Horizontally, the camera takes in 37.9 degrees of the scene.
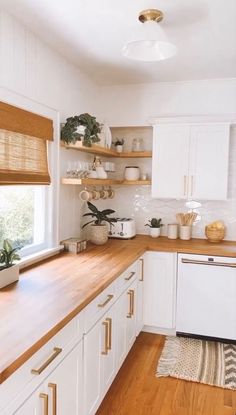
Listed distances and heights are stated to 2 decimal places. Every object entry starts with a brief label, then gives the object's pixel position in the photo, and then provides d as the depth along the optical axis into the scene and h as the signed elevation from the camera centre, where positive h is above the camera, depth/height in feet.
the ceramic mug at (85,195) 9.76 -0.19
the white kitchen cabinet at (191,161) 10.62 +0.91
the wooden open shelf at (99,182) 8.92 +0.21
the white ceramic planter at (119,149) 11.99 +1.38
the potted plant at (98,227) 10.31 -1.18
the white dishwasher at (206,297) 9.87 -3.12
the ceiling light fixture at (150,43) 5.97 +2.64
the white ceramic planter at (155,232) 11.76 -1.46
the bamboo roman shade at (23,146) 6.63 +0.88
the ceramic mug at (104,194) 11.05 -0.18
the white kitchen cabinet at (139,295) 9.90 -3.10
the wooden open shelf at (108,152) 9.03 +1.14
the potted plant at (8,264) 6.30 -1.47
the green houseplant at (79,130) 8.73 +1.49
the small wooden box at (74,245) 9.19 -1.54
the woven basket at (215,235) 11.07 -1.44
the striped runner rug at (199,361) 8.45 -4.56
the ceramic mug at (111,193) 11.83 -0.15
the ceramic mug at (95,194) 10.19 -0.17
